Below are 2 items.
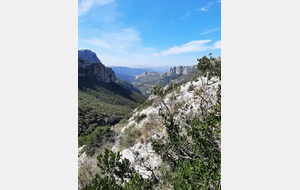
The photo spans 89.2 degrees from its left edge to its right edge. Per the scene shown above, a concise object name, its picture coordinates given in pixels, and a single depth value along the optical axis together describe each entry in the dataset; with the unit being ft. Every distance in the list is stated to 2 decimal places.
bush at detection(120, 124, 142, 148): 23.26
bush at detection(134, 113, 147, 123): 36.19
